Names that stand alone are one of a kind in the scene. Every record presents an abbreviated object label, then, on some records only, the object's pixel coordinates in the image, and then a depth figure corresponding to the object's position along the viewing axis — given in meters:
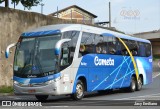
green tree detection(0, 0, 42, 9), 26.23
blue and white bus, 15.98
